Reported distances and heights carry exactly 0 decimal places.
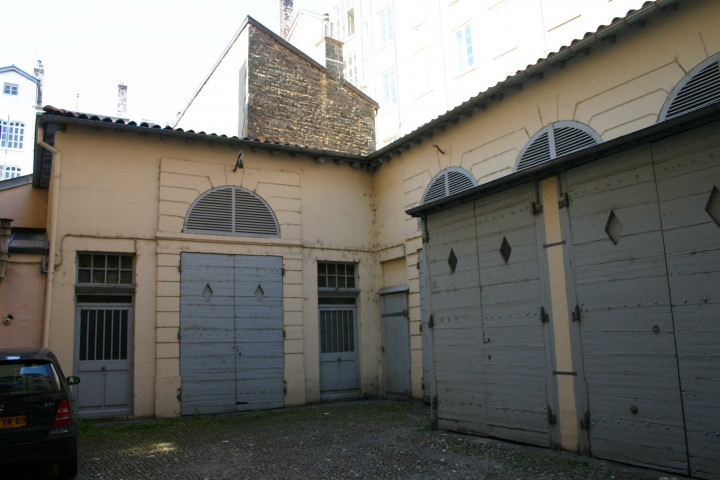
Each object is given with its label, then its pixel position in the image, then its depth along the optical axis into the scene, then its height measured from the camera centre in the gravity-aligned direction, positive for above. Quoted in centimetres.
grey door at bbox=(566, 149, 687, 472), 516 +4
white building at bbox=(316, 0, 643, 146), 1911 +1142
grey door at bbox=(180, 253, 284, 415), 1057 -1
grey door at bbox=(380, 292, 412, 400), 1166 -39
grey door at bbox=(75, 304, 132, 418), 980 -40
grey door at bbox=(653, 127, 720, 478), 479 +34
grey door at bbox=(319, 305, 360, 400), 1207 -52
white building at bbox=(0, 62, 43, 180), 4059 +1630
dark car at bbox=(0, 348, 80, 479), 554 -77
